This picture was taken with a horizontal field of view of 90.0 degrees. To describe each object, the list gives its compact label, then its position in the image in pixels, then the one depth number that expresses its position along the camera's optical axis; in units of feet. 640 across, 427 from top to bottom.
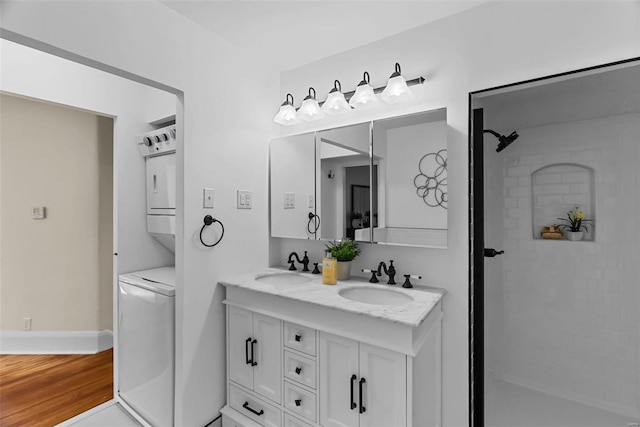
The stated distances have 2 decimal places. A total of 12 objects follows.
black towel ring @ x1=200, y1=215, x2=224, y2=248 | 5.99
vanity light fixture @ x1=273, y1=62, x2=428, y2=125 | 5.78
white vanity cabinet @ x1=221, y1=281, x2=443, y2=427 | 4.39
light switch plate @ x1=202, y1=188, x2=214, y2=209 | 6.03
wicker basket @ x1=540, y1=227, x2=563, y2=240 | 7.41
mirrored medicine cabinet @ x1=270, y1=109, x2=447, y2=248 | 5.66
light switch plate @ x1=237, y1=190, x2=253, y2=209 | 6.76
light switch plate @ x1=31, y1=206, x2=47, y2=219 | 9.46
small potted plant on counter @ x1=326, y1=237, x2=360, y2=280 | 6.34
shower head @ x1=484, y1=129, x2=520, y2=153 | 6.18
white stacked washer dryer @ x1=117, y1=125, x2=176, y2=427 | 5.97
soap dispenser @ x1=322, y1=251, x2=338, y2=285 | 6.09
